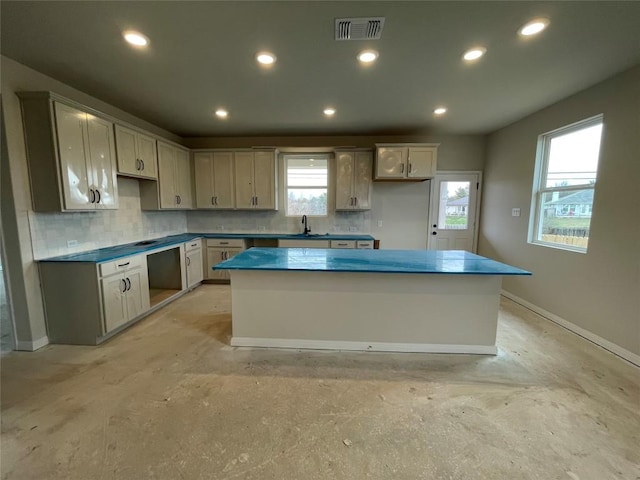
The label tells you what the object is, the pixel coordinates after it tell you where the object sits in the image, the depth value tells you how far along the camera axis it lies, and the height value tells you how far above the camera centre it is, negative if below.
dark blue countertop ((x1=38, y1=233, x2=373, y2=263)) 2.64 -0.44
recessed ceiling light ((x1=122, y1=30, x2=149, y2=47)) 1.99 +1.38
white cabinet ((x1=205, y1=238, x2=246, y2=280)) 4.65 -0.63
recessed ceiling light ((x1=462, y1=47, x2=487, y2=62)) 2.19 +1.42
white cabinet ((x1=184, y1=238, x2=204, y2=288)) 4.25 -0.83
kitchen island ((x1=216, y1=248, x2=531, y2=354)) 2.45 -0.89
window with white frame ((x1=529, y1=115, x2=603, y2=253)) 2.92 +0.39
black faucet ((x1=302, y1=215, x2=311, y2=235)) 4.91 -0.19
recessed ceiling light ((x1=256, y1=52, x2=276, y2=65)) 2.27 +1.41
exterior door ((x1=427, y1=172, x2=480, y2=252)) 4.89 +0.08
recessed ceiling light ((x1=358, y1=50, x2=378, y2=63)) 2.23 +1.41
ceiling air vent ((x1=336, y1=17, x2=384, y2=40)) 1.84 +1.39
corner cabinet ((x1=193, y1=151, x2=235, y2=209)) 4.76 +0.66
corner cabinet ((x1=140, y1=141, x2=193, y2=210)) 3.91 +0.46
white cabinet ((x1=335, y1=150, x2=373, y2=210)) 4.65 +0.64
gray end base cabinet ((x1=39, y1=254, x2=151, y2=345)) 2.57 -0.90
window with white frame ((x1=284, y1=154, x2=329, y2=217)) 4.94 +0.58
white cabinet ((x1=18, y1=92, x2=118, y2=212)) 2.38 +0.59
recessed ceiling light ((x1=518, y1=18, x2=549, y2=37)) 1.86 +1.41
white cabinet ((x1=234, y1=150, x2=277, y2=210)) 4.71 +0.64
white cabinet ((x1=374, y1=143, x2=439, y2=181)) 4.37 +0.95
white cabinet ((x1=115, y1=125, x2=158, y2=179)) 3.15 +0.79
